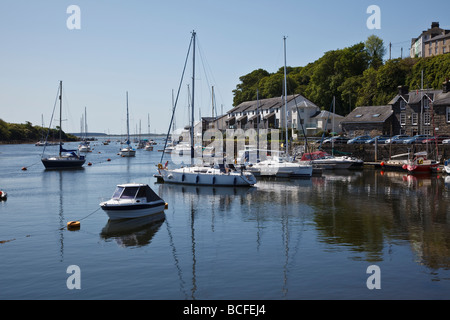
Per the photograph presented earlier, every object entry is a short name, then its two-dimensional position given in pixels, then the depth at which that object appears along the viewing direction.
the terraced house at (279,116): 98.38
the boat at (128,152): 107.29
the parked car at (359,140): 73.06
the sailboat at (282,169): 53.72
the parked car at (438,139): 62.86
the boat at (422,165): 56.45
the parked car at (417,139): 65.50
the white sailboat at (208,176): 45.84
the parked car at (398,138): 67.75
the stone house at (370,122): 78.38
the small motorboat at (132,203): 29.36
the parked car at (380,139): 70.26
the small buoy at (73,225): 28.00
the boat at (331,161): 64.50
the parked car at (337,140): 76.38
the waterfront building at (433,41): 108.32
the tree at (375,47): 120.31
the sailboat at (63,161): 70.00
